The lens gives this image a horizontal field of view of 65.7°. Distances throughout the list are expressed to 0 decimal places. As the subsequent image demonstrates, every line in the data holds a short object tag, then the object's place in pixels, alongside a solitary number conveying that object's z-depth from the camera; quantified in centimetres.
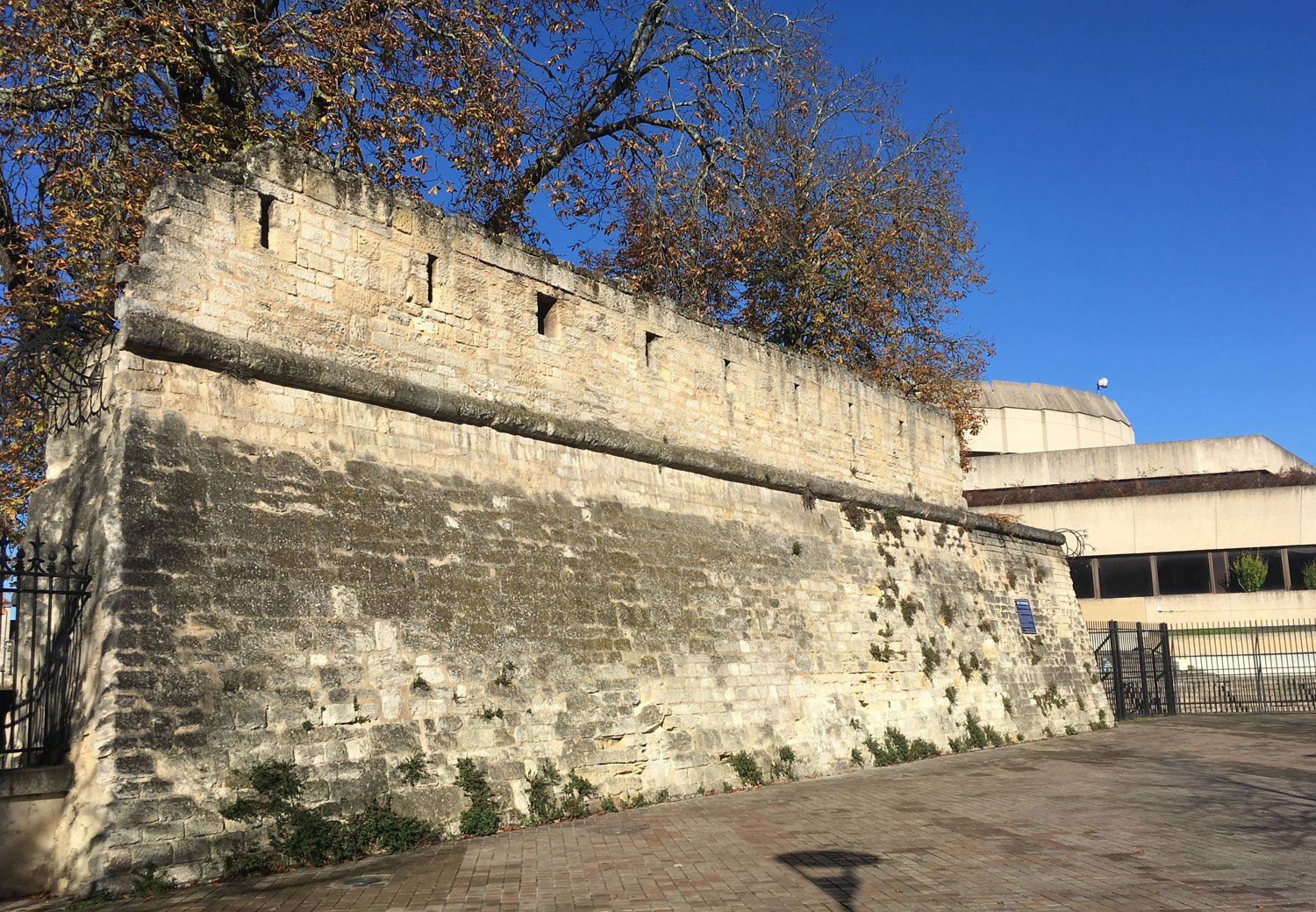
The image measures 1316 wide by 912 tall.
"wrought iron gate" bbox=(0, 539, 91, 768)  614
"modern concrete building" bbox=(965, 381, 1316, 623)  2802
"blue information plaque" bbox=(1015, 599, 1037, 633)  1720
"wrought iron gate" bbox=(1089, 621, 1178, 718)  1989
